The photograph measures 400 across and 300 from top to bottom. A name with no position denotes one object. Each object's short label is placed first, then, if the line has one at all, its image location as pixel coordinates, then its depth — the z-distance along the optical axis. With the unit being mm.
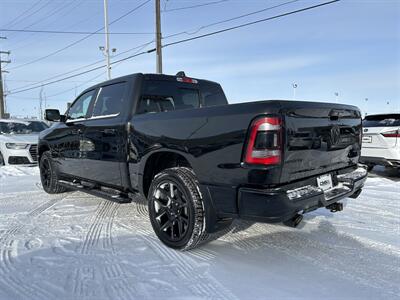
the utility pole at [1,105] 25812
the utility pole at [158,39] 14612
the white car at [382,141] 6758
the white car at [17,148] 9492
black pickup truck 2643
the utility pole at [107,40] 21817
